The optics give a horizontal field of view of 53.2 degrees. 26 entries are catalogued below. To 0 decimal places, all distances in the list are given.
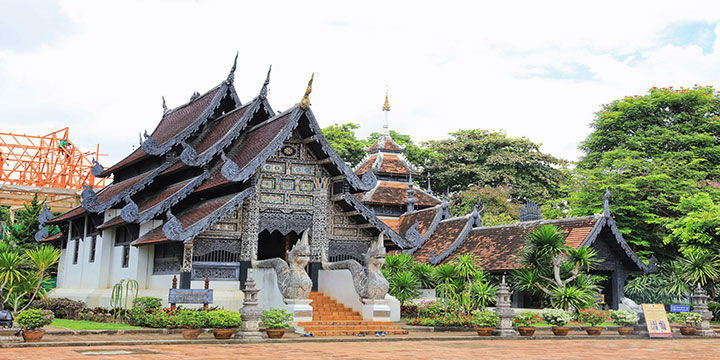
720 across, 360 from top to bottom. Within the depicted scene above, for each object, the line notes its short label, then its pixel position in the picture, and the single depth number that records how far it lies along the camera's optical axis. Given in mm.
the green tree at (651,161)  32969
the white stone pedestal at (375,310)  18512
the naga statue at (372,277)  18434
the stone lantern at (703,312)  21000
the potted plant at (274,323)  15805
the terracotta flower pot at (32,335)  13219
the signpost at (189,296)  16672
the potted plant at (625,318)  20344
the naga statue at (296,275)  17578
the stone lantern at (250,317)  15367
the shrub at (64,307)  20578
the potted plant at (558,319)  18859
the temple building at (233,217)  19188
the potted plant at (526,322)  18422
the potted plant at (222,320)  15625
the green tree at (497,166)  46312
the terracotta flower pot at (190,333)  15039
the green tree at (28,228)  31297
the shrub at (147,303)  17531
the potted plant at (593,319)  19531
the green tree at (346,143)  50125
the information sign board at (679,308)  20469
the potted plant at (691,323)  20844
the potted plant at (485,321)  18344
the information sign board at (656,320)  19156
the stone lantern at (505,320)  18469
